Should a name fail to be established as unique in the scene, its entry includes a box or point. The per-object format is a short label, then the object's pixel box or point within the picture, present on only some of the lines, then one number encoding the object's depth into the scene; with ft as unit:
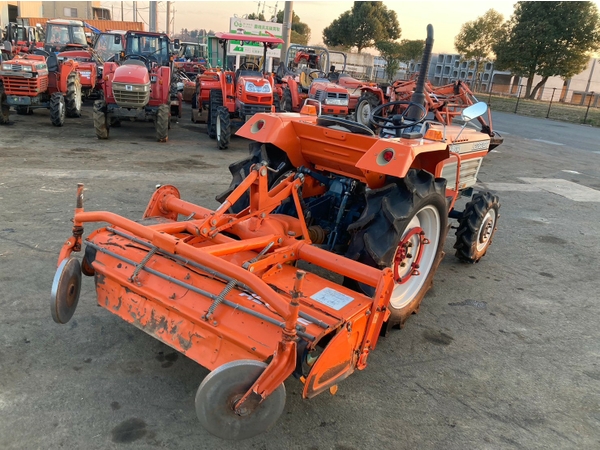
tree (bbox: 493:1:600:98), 111.75
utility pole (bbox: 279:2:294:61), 68.69
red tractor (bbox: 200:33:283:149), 32.55
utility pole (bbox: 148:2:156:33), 121.37
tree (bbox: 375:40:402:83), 155.33
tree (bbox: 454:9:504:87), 150.08
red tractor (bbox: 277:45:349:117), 39.42
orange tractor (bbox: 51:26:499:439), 7.31
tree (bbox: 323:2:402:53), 176.24
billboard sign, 71.67
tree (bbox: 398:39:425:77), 171.32
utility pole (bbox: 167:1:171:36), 146.24
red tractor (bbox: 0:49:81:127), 33.58
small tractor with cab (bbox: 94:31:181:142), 30.94
